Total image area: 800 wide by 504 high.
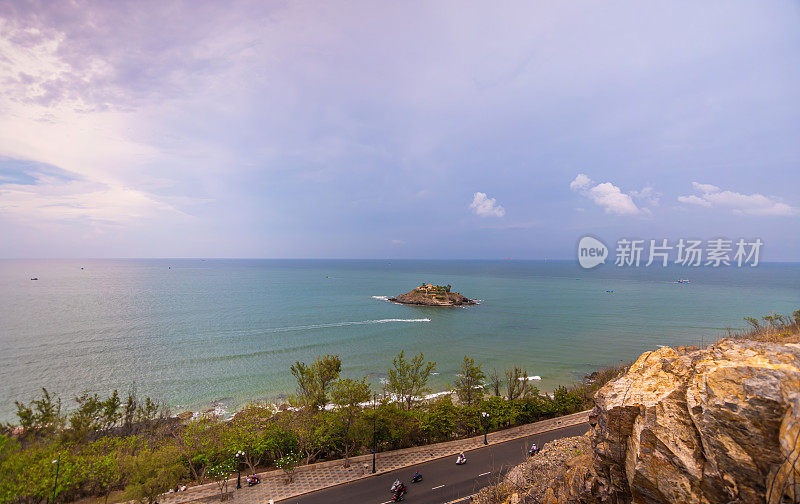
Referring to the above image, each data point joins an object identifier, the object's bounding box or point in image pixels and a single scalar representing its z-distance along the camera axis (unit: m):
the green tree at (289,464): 25.45
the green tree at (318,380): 35.55
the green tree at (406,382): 40.28
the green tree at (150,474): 20.39
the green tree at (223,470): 23.83
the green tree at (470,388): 42.00
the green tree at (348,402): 29.42
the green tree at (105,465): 22.39
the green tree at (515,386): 41.34
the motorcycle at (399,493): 22.53
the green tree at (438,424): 31.17
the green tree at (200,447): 26.38
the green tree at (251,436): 26.33
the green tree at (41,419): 33.78
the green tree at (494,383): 46.25
